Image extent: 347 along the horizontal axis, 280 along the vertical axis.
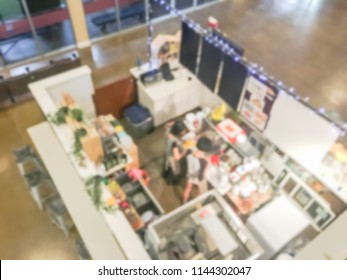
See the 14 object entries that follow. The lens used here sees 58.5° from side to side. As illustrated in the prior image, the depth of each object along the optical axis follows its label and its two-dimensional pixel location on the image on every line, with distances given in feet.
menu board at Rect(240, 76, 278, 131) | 11.32
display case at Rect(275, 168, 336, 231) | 12.81
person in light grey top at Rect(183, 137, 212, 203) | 13.48
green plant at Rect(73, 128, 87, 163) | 10.71
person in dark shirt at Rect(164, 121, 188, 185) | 14.29
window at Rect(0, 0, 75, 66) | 19.56
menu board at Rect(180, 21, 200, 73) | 13.61
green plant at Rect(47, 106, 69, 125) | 11.54
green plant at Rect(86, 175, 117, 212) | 9.54
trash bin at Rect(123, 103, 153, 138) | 17.46
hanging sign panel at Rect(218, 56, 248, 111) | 11.99
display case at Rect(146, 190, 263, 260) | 9.91
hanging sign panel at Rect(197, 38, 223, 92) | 12.85
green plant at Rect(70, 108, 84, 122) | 11.79
